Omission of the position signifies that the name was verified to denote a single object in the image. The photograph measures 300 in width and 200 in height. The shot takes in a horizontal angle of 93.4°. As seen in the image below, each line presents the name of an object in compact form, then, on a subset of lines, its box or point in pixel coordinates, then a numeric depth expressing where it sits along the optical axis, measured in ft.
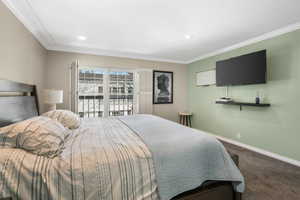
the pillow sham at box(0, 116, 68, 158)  3.68
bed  3.22
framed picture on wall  15.60
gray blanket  3.97
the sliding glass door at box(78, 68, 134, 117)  12.94
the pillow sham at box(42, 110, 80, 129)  6.42
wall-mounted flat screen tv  9.20
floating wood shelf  9.24
